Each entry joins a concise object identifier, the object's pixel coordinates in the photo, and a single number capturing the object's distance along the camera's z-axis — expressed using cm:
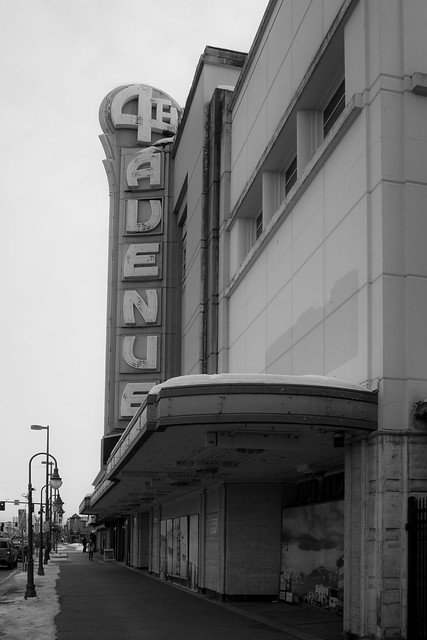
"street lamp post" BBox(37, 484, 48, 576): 4214
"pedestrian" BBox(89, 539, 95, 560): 7293
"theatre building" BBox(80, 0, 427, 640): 1462
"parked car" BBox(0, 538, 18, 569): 5656
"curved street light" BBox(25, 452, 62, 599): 2741
